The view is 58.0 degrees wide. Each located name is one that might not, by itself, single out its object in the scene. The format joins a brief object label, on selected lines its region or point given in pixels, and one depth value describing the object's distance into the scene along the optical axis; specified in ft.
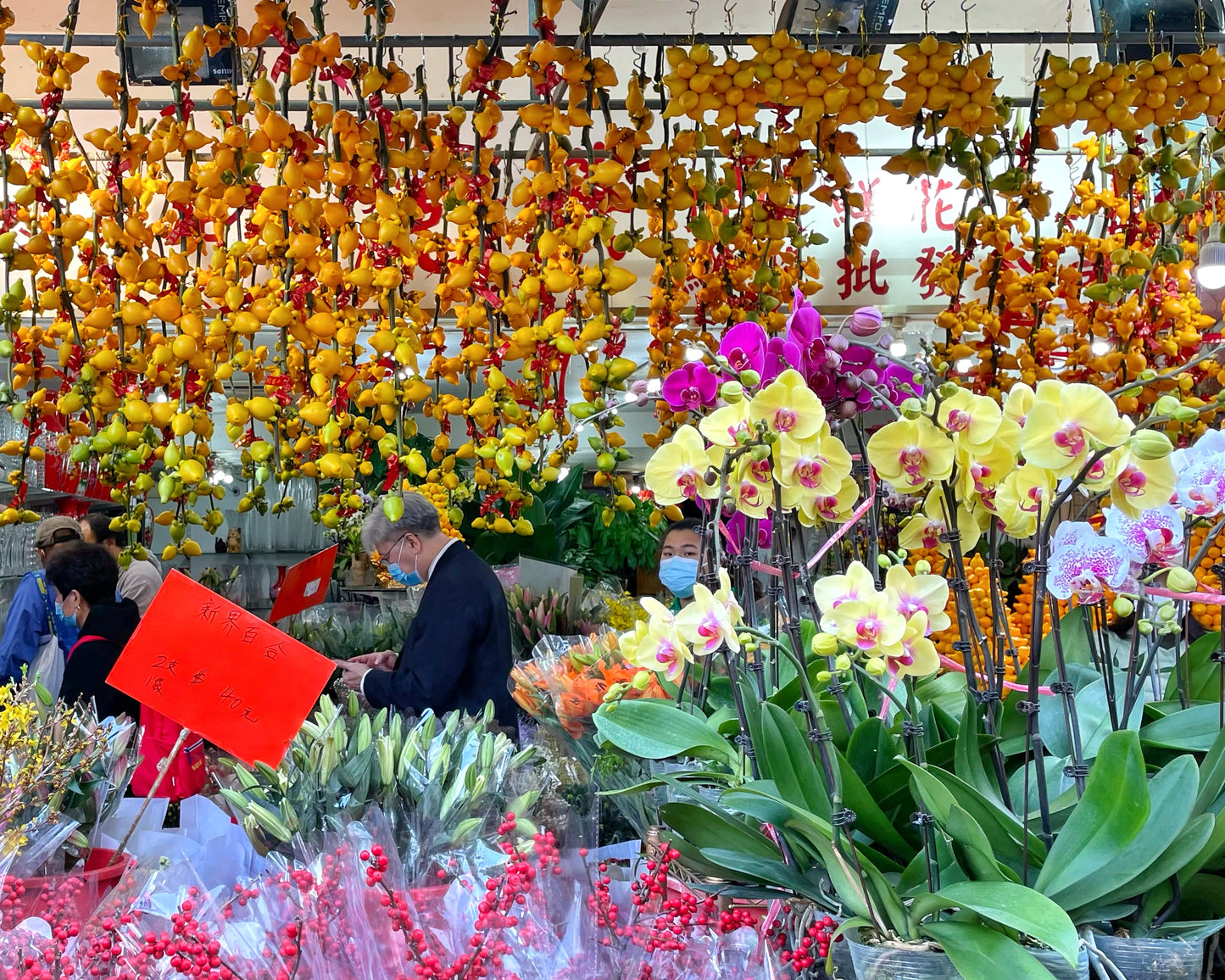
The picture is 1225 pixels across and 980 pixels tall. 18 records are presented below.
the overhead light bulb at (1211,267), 9.82
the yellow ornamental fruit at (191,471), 5.95
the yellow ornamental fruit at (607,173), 6.30
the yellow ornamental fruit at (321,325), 6.22
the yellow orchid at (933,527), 3.05
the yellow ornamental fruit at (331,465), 5.99
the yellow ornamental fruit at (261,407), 6.21
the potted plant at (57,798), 3.98
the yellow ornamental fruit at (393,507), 5.76
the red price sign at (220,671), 4.40
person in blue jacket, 11.69
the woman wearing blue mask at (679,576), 7.91
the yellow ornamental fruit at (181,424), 6.02
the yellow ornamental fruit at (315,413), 6.09
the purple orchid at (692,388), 3.66
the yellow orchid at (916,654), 2.64
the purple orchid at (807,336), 3.40
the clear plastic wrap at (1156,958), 2.61
